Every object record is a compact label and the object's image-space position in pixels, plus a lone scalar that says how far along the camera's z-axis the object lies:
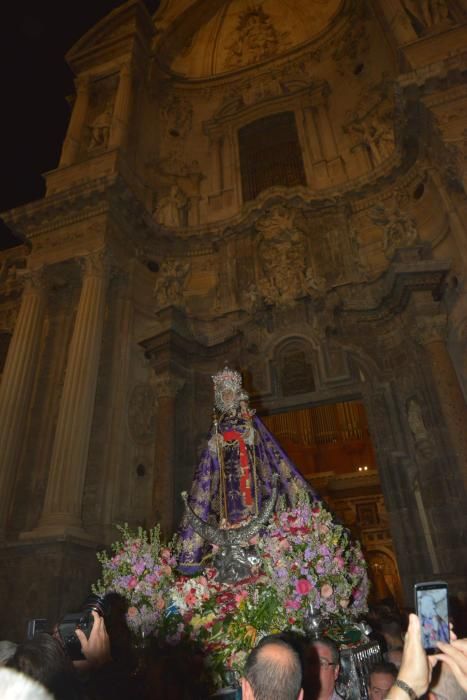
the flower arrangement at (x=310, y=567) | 3.76
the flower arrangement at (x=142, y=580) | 4.15
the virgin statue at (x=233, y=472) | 5.70
